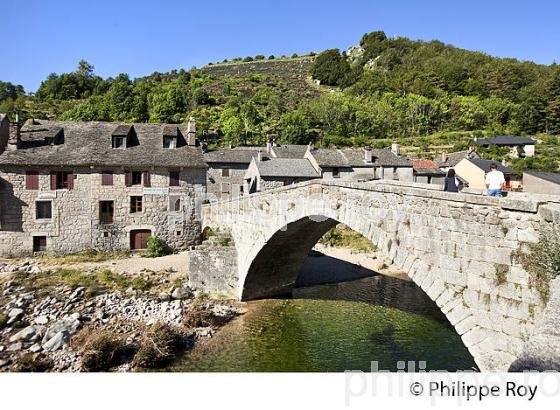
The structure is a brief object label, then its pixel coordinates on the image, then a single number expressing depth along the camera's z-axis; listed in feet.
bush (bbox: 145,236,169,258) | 65.41
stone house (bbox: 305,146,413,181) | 103.06
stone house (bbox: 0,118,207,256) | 62.75
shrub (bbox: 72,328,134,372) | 34.09
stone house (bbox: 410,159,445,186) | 108.78
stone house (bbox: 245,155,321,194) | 92.22
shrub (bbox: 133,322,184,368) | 35.07
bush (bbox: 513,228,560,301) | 16.83
